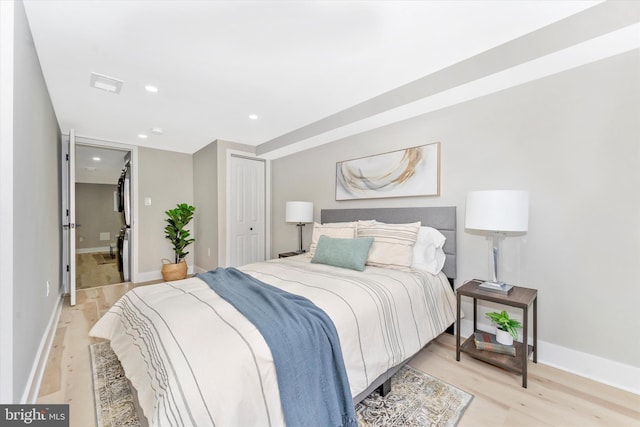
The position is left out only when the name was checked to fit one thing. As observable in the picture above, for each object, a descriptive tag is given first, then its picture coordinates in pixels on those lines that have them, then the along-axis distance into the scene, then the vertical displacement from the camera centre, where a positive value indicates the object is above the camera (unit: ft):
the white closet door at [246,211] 14.20 -0.10
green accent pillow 7.70 -1.31
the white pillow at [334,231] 9.13 -0.79
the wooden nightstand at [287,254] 12.26 -2.11
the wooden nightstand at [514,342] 5.75 -2.95
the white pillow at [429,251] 7.80 -1.25
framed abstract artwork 8.73 +1.30
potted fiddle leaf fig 14.19 -1.56
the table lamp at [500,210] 5.98 -0.02
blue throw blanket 3.64 -2.23
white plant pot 6.53 -3.19
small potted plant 6.48 -2.97
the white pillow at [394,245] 7.74 -1.09
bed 3.15 -2.04
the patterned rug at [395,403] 4.85 -3.89
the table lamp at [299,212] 12.16 -0.13
